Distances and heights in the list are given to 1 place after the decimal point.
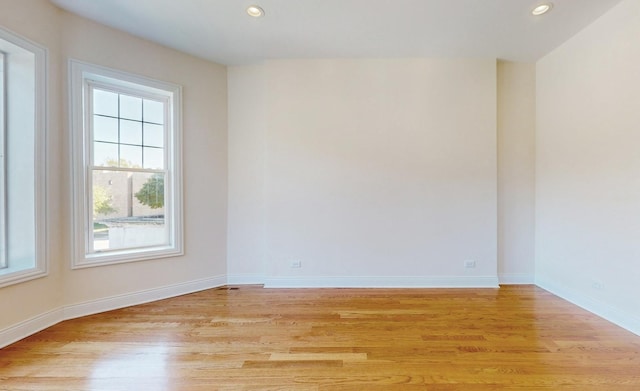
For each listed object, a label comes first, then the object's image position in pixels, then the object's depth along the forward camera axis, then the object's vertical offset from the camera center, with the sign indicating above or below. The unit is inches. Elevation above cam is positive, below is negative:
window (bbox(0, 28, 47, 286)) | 92.7 +13.5
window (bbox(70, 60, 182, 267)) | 109.3 +13.7
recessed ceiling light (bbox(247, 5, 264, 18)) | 101.3 +67.6
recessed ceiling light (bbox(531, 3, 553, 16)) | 99.4 +66.4
